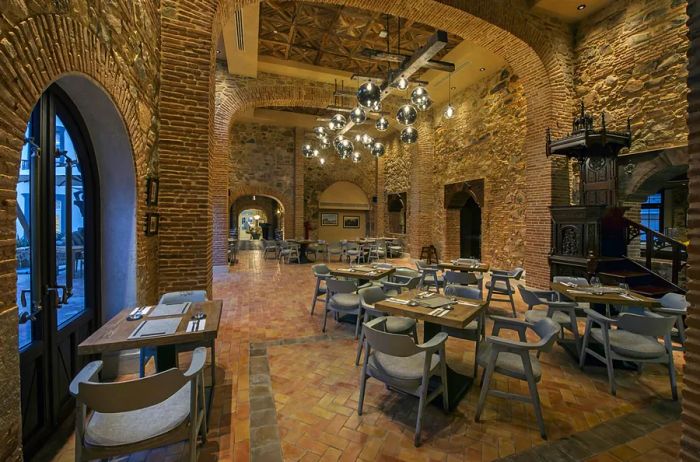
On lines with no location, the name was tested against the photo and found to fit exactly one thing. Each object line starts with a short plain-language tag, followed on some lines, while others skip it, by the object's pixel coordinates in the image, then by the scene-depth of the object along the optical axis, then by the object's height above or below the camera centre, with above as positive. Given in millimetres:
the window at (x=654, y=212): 9758 +485
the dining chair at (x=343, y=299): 3734 -917
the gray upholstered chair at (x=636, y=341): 2396 -1012
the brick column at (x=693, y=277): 1276 -215
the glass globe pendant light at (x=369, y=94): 4066 +1811
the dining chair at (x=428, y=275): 5012 -802
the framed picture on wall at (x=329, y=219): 13995 +412
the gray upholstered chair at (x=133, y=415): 1322 -970
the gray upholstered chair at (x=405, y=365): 1958 -998
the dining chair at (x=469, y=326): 2681 -899
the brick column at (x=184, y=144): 3512 +992
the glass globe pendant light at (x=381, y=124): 5656 +1953
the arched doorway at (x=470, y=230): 9992 -87
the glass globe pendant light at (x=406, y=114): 4590 +1728
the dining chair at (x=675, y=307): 2782 -780
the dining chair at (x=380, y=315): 2984 -969
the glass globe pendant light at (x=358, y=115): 4953 +1865
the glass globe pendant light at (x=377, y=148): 7344 +1929
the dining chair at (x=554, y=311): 3070 -896
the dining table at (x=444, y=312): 2406 -712
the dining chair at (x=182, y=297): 2893 -669
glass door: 1920 -232
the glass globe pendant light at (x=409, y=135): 5172 +1601
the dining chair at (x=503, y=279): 4748 -828
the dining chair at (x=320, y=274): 4383 -681
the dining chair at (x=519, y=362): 2047 -1009
